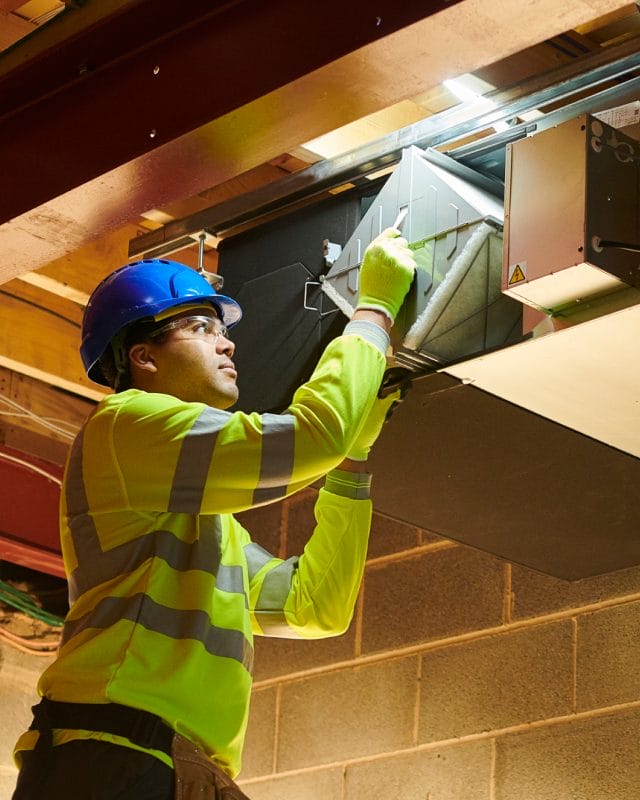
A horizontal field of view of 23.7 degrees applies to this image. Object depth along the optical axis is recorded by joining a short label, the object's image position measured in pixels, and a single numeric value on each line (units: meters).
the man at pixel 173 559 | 2.43
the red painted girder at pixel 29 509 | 4.70
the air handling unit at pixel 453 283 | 2.69
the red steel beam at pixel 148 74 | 2.72
